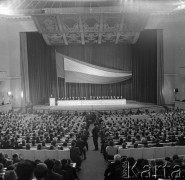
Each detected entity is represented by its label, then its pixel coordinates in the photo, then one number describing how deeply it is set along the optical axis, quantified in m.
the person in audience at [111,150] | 9.66
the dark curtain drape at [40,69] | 34.66
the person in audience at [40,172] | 3.74
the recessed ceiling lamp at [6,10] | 27.17
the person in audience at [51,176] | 4.26
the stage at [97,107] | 28.29
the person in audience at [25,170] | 3.60
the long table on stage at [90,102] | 31.88
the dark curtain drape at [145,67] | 34.38
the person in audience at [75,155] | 9.65
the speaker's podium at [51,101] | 32.16
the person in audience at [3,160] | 7.96
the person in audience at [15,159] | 7.91
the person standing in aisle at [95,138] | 13.33
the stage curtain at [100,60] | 37.66
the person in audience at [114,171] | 5.85
